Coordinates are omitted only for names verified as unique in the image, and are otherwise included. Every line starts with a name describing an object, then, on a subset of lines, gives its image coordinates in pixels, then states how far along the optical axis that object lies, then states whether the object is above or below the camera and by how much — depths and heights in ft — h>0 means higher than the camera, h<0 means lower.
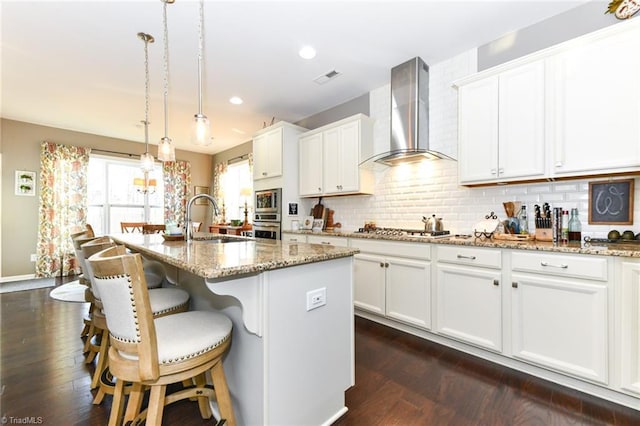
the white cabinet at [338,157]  11.64 +2.41
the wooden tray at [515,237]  7.44 -0.72
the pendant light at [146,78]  8.39 +5.21
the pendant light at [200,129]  6.77 +2.03
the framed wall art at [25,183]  15.89 +1.72
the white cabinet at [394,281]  8.39 -2.27
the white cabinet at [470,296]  7.05 -2.28
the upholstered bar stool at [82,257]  6.82 -1.04
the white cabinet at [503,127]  7.23 +2.32
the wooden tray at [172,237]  7.38 -0.66
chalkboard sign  6.66 +0.18
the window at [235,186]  20.83 +2.00
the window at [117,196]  18.60 +1.14
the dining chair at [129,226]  17.77 -0.88
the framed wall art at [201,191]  23.04 +1.75
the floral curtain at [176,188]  21.13 +1.89
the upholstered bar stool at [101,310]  5.29 -1.87
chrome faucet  7.52 -0.30
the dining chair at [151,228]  16.30 -0.95
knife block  7.18 -0.62
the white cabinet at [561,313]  5.72 -2.26
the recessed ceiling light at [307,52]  9.07 +5.27
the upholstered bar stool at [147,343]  3.41 -1.76
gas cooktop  8.90 -0.75
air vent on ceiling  10.70 +5.27
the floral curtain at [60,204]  16.29 +0.50
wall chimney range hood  9.78 +3.57
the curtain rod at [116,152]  18.38 +4.10
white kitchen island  4.09 -1.85
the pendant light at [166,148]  9.19 +2.10
